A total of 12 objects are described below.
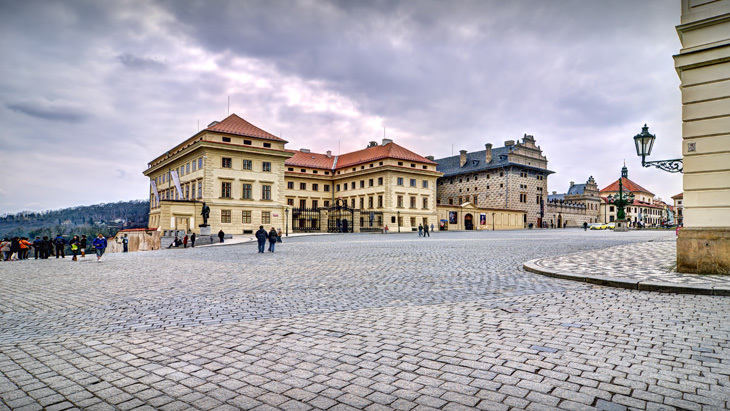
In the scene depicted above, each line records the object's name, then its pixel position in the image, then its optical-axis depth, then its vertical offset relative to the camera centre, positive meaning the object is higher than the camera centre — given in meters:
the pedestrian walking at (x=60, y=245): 23.09 -1.54
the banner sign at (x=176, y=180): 39.16 +3.60
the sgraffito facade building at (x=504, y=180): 71.88 +6.58
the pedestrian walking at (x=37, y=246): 22.48 -1.54
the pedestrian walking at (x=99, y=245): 18.08 -1.23
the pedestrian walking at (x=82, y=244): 22.61 -1.51
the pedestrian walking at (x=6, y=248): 21.77 -1.61
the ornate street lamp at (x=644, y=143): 11.03 +1.93
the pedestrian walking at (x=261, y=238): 19.81 -1.06
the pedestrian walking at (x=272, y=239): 20.22 -1.16
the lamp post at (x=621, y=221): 44.06 -0.85
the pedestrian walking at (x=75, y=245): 19.88 -1.34
